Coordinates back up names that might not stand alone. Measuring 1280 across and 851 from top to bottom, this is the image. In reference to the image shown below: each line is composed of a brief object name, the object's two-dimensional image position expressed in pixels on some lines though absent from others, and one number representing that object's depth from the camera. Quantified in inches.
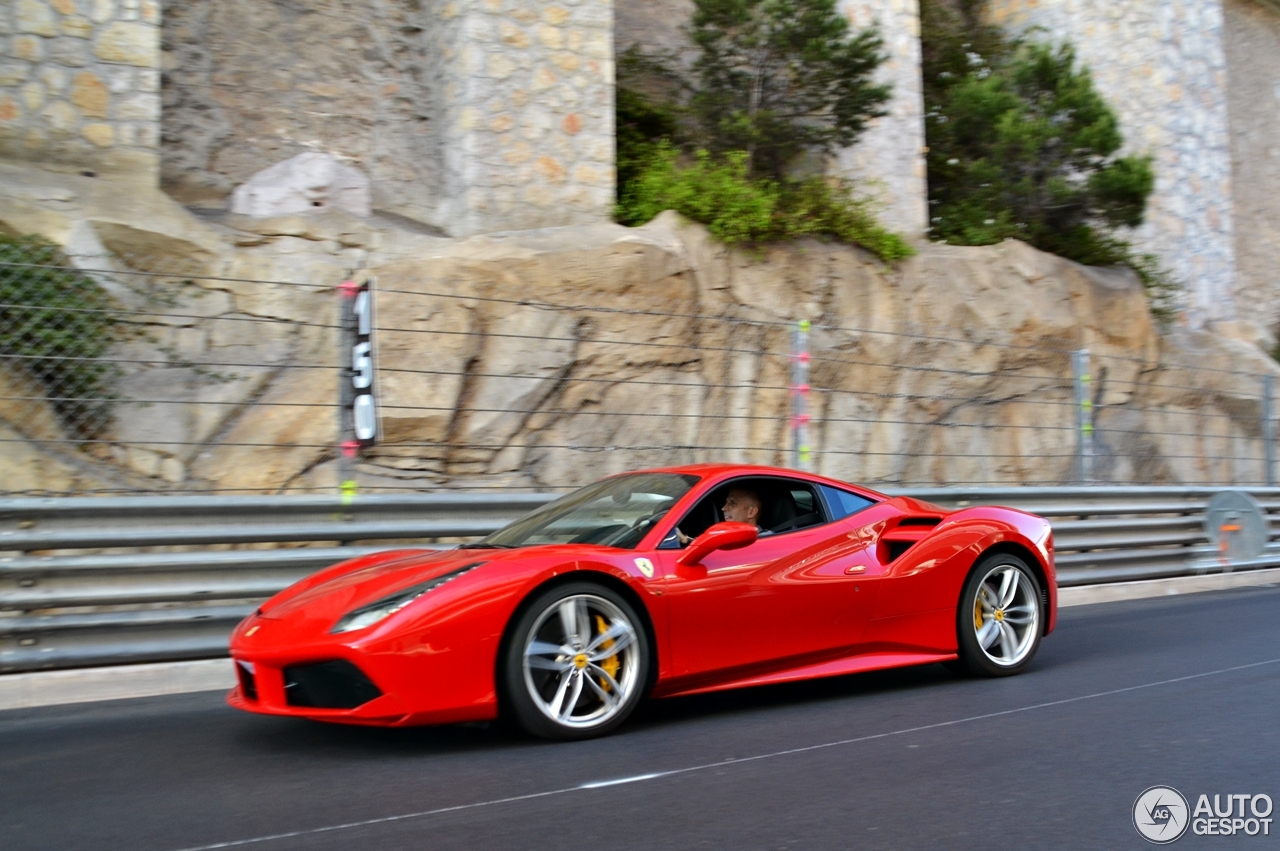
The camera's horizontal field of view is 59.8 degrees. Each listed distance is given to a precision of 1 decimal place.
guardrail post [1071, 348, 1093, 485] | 395.0
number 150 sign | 263.7
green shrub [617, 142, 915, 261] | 469.7
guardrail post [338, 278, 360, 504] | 260.2
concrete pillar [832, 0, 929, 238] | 573.9
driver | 208.7
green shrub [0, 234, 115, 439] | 310.5
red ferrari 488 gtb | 162.2
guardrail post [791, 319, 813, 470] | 321.4
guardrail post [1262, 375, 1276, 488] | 471.5
